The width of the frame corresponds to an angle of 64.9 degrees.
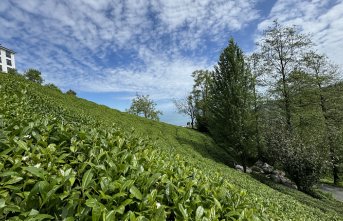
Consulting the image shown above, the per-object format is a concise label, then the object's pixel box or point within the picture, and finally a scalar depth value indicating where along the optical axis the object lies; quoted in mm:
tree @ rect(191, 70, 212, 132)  54125
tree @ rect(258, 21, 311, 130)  31469
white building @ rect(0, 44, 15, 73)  92431
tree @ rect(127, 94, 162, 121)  74250
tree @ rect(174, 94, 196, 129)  59534
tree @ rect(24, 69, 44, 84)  65562
